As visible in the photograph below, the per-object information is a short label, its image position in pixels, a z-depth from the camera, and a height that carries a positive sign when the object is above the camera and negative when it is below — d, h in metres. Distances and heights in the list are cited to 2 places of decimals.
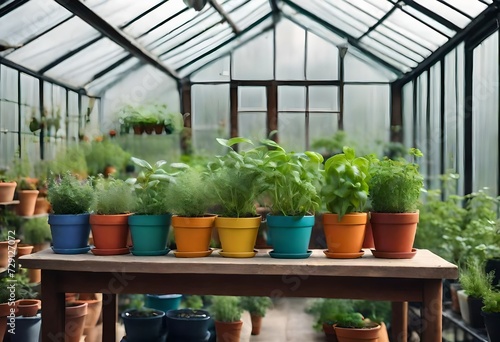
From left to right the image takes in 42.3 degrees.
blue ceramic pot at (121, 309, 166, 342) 3.33 -0.84
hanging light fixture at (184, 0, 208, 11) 5.84 +1.47
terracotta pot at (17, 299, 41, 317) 3.96 -0.88
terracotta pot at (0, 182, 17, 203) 4.20 -0.17
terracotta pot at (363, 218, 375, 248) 2.63 -0.31
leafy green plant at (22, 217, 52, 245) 4.82 -0.49
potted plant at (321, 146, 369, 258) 2.26 -0.14
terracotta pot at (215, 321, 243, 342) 4.64 -1.19
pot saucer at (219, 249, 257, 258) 2.30 -0.32
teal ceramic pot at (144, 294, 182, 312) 4.69 -1.00
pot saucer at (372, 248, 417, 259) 2.29 -0.32
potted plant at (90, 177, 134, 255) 2.39 -0.19
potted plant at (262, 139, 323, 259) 2.28 -0.13
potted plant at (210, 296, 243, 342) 4.64 -1.13
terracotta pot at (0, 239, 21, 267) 4.01 -0.53
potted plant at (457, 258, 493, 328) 3.80 -0.75
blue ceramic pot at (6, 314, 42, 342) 3.80 -0.96
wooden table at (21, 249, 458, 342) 2.14 -0.39
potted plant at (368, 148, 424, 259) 2.28 -0.15
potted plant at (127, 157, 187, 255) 2.36 -0.18
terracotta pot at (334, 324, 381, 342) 3.96 -1.06
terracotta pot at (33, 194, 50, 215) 4.98 -0.32
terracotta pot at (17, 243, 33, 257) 4.43 -0.58
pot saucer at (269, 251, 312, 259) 2.28 -0.32
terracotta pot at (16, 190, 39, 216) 4.68 -0.27
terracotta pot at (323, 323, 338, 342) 4.77 -1.24
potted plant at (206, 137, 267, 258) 2.30 -0.12
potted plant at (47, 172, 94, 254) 2.43 -0.19
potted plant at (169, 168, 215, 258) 2.33 -0.19
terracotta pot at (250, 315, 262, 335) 5.48 -1.35
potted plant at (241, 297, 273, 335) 5.46 -1.23
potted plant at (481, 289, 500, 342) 3.30 -0.78
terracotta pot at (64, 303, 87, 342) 3.91 -0.95
